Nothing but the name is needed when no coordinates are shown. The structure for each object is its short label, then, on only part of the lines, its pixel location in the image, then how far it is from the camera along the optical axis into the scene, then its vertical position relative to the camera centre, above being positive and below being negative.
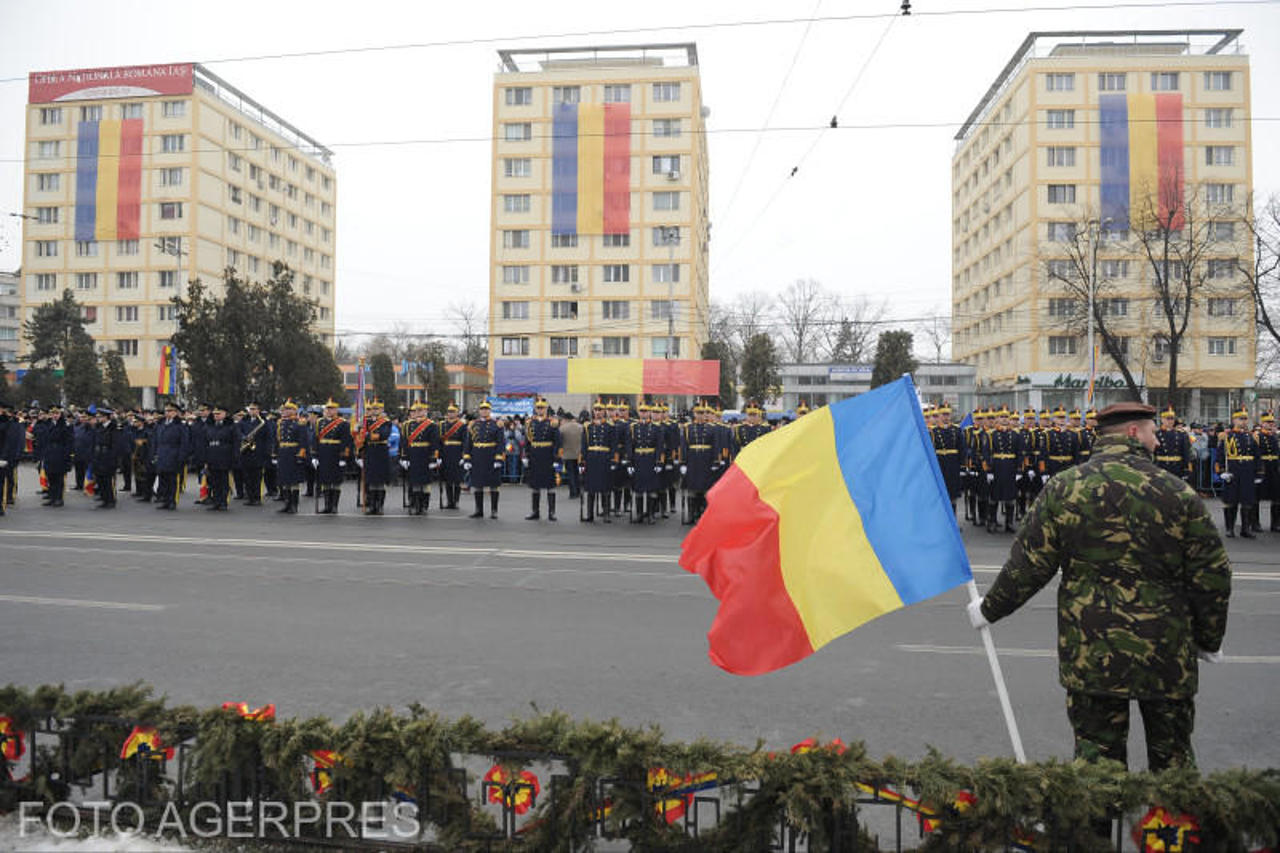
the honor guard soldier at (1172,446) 15.58 -0.17
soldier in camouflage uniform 3.28 -0.59
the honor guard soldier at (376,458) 16.72 -0.55
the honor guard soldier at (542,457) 16.34 -0.49
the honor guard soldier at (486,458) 16.17 -0.51
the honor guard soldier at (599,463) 16.23 -0.59
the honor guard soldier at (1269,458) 14.74 -0.35
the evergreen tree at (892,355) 59.50 +5.69
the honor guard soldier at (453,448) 17.44 -0.35
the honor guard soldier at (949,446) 15.95 -0.21
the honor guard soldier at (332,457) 16.56 -0.53
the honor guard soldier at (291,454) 16.69 -0.49
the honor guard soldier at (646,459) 16.05 -0.50
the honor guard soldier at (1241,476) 14.34 -0.65
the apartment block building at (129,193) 69.00 +19.52
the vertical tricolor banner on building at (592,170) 62.75 +19.53
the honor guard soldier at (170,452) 17.45 -0.48
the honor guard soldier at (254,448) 18.02 -0.40
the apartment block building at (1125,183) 59.84 +18.27
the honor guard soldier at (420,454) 16.36 -0.45
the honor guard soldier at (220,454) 17.30 -0.51
